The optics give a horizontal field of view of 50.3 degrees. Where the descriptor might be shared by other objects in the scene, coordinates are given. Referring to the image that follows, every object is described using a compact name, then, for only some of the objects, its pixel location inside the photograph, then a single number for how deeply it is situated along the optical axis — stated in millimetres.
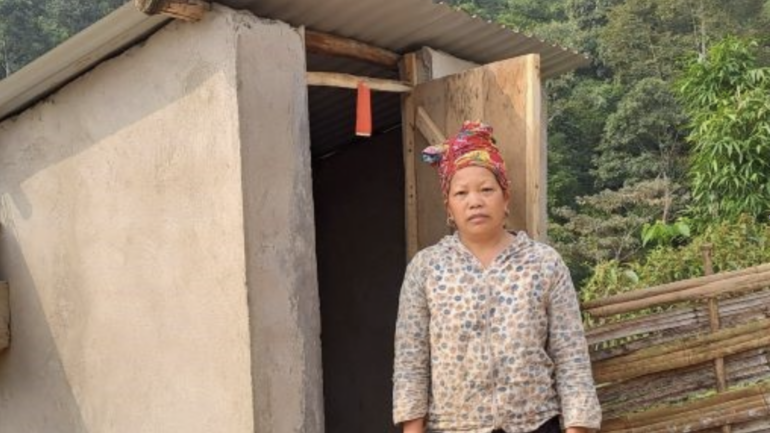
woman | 2533
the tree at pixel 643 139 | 23125
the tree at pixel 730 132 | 10781
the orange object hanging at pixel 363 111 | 3547
